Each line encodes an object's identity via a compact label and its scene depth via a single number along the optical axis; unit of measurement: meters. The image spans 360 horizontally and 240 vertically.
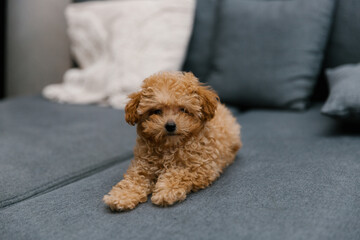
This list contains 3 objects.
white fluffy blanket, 2.07
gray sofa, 0.82
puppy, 0.96
